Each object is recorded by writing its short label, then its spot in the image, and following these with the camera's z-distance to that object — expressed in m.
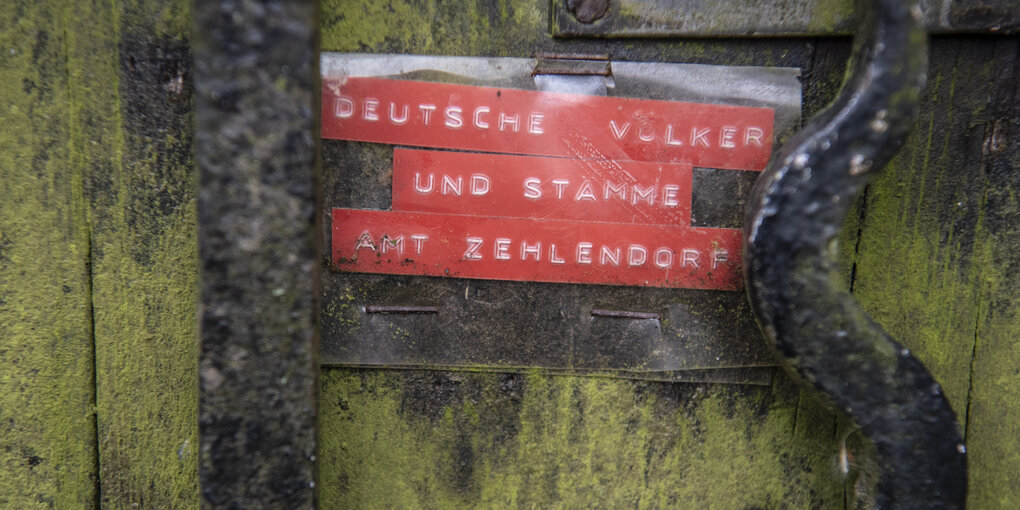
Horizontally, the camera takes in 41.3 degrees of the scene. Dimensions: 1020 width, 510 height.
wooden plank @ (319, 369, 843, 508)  0.20
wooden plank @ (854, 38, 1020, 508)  0.20
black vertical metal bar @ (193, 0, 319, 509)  0.18
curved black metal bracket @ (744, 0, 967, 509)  0.19
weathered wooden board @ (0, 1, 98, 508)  0.20
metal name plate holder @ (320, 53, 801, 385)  0.20
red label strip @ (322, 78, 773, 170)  0.20
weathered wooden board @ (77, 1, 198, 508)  0.20
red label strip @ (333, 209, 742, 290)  0.20
